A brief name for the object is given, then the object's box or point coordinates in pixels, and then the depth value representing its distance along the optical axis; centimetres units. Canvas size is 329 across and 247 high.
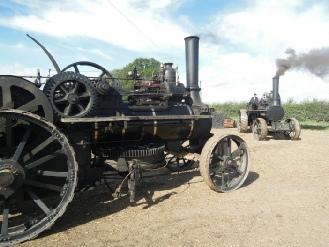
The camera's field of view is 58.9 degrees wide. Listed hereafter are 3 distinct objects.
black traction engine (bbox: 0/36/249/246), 377
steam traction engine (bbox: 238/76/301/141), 1395
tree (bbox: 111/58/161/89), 5075
